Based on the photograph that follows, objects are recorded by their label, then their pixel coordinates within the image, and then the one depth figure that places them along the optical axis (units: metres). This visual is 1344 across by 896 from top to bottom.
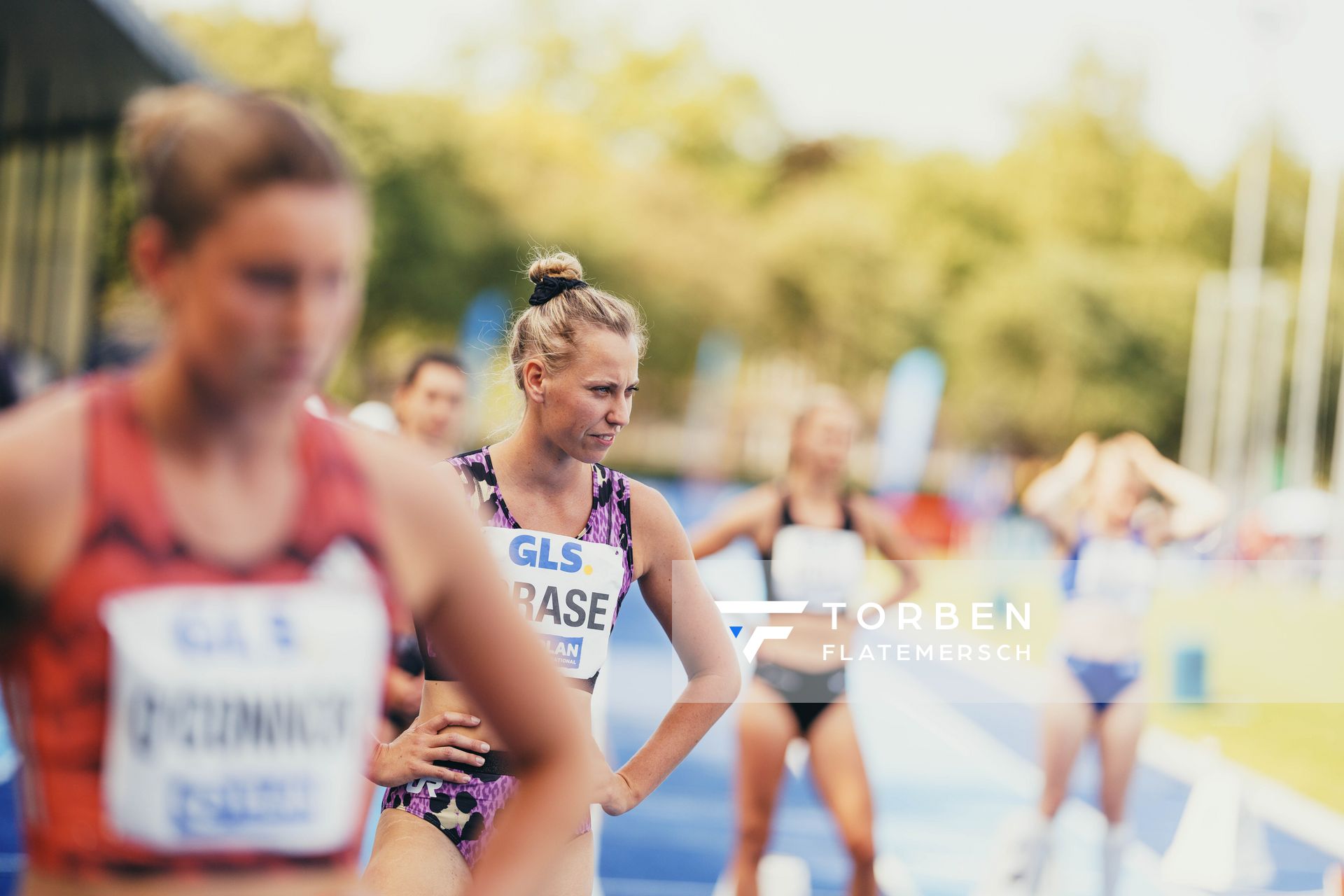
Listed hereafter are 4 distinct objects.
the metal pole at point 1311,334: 33.44
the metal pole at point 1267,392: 42.25
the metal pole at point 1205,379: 43.66
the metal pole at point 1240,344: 38.53
